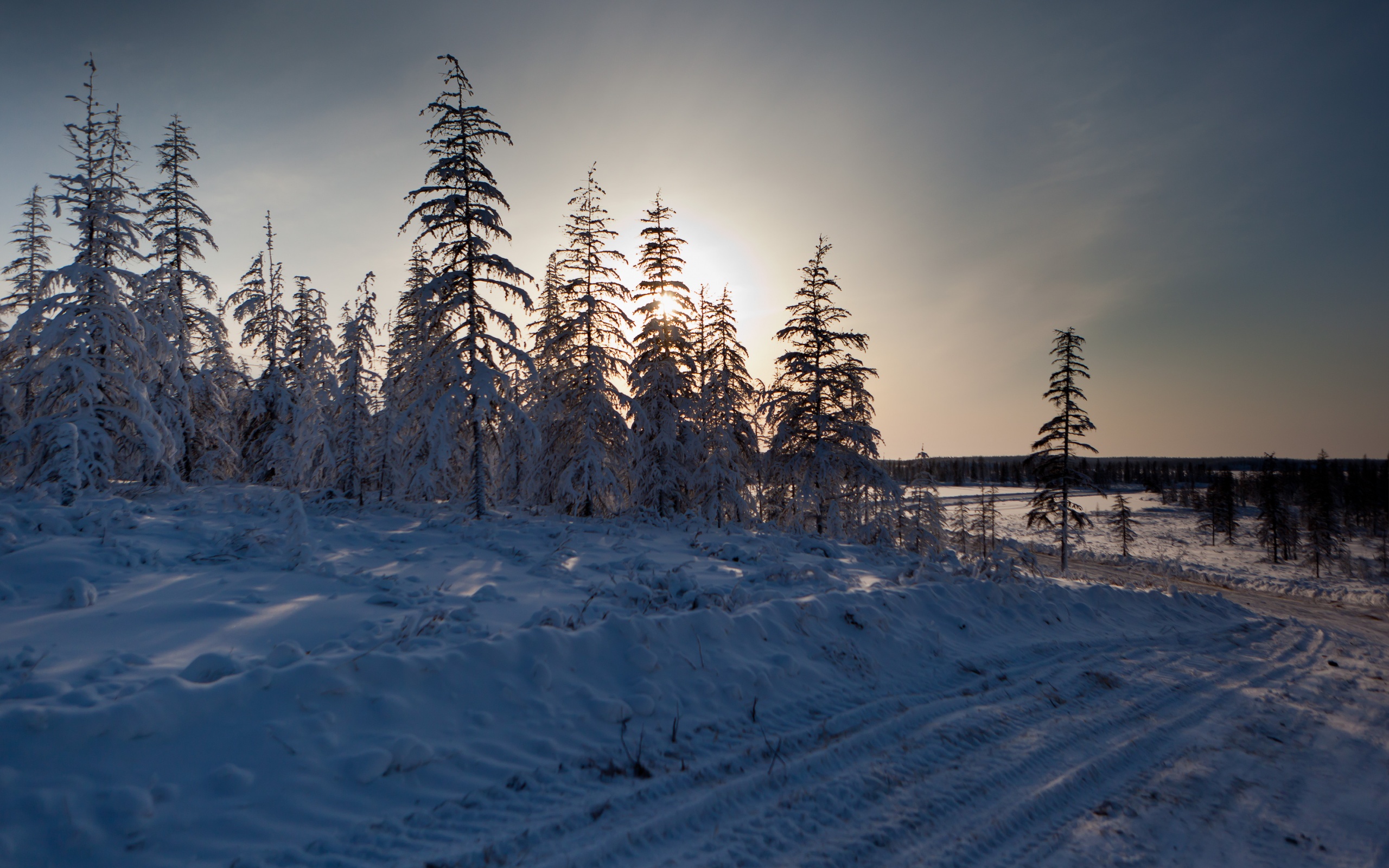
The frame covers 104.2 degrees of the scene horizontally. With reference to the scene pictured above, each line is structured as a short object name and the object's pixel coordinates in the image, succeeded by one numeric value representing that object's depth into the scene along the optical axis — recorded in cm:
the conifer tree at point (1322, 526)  4772
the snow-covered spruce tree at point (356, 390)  1933
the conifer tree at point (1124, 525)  5635
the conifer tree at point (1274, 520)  5544
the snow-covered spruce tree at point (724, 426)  1816
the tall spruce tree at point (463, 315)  1358
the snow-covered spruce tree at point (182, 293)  1578
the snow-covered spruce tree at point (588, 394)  1600
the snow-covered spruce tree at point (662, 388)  1717
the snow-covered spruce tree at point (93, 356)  1117
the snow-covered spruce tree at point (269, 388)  2156
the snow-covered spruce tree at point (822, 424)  1936
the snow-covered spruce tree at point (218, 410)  1864
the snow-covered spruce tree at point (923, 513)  2704
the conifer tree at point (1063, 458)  3089
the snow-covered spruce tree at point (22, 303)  1210
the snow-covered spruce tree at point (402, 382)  1405
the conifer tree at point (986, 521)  3574
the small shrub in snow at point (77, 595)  547
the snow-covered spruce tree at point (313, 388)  2123
